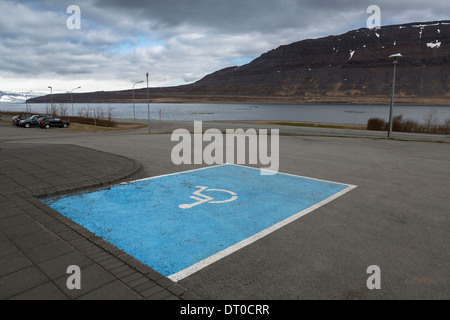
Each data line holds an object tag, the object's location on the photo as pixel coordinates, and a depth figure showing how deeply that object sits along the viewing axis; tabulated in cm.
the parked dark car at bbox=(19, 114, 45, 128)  3906
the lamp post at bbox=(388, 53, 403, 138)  2122
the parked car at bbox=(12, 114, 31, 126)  4081
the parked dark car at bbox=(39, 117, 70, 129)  3925
